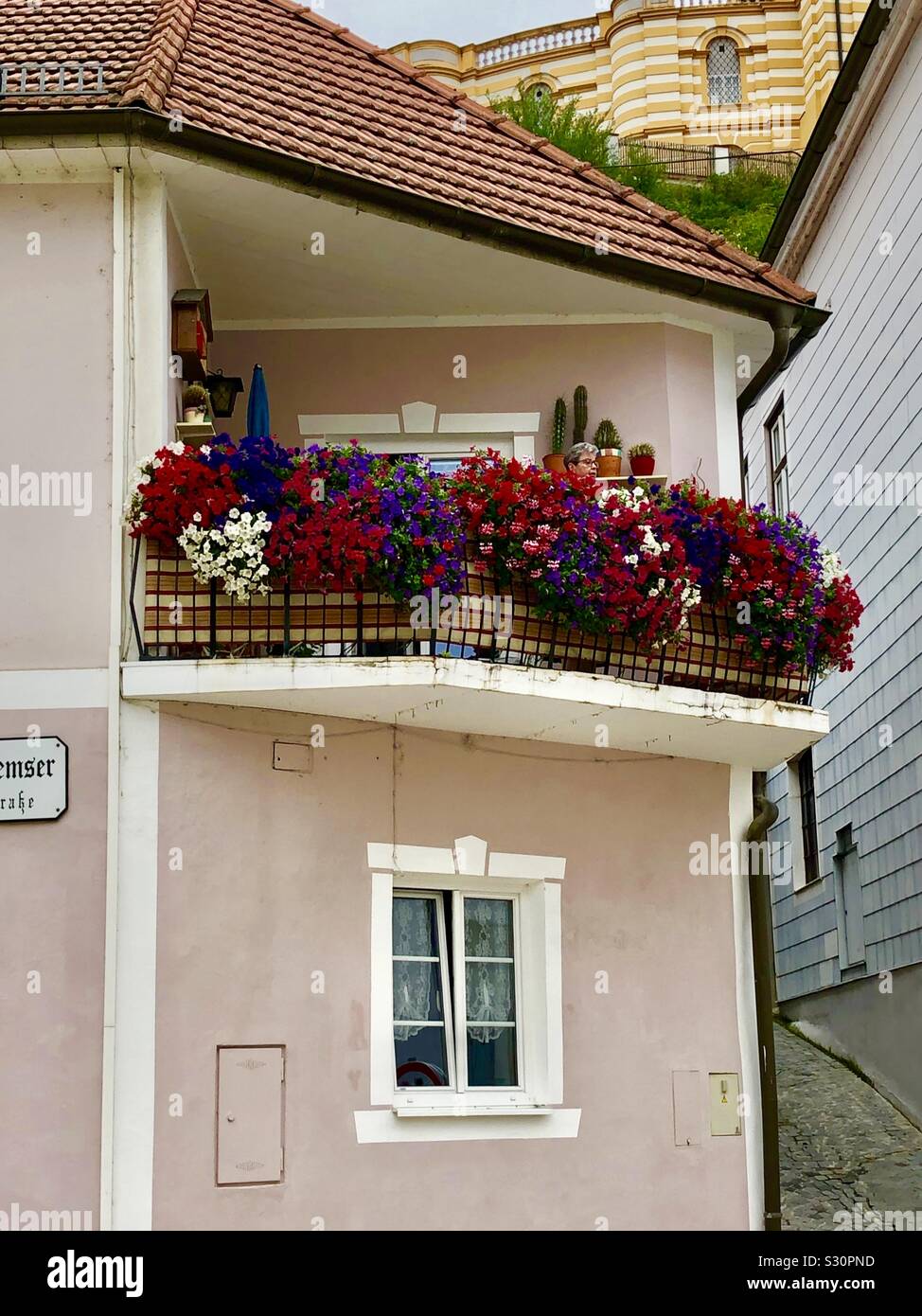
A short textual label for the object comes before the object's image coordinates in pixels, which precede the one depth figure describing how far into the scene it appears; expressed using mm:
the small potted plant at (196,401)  11375
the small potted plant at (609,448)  12594
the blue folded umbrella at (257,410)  11867
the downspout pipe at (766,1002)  11602
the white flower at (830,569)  11915
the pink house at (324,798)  10164
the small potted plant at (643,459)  12672
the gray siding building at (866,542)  17312
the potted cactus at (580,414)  12930
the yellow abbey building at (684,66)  62219
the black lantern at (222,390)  12125
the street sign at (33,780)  10250
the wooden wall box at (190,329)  11258
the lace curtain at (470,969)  11102
